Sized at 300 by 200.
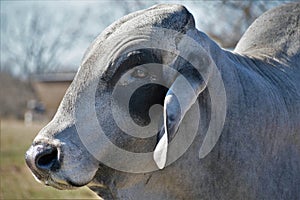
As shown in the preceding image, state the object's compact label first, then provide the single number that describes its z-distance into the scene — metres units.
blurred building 55.00
